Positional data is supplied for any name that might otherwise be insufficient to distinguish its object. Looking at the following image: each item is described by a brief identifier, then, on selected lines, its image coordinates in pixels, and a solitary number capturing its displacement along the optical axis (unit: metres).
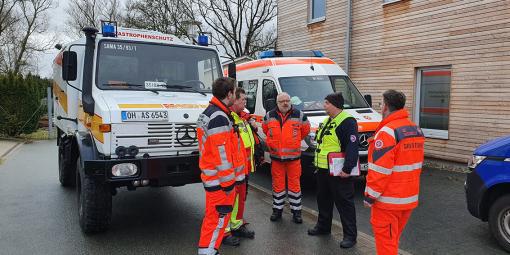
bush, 16.86
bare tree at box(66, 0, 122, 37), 40.47
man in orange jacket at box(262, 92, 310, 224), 5.38
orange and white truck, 4.70
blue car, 4.48
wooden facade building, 8.66
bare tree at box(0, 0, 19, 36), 32.17
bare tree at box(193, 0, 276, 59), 33.94
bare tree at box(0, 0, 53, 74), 35.03
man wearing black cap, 4.61
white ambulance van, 7.65
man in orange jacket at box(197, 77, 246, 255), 3.80
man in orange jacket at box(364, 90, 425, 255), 3.46
